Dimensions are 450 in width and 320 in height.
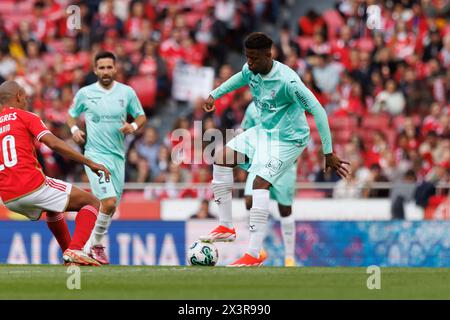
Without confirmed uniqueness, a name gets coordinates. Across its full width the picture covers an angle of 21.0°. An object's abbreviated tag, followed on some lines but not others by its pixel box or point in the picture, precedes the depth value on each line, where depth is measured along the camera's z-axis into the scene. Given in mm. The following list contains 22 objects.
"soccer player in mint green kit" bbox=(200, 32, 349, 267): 12766
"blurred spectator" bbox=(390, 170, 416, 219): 19703
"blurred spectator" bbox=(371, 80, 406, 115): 22422
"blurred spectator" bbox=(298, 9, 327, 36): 24719
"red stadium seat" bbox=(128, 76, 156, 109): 23859
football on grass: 13234
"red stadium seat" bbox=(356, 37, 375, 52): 23641
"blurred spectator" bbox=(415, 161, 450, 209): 19531
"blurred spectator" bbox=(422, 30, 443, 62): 23328
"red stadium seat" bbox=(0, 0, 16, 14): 27359
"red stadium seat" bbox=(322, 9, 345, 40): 24375
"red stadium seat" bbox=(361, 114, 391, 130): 22188
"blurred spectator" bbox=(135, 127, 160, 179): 22109
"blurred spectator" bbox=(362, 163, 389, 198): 19884
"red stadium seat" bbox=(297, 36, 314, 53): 24125
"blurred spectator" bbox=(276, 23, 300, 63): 23559
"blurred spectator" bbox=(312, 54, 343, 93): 23188
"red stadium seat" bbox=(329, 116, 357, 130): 22094
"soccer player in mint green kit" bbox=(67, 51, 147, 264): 15344
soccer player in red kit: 12297
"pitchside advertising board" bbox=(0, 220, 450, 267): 19281
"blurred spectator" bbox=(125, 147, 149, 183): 21641
